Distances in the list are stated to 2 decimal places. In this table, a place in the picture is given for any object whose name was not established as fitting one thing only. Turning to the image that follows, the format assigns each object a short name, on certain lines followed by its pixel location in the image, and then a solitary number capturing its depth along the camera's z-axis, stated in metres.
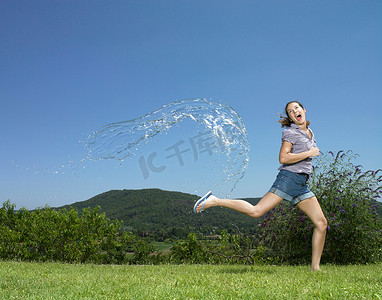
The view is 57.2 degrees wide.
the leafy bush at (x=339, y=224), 7.47
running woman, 5.05
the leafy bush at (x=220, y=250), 8.41
